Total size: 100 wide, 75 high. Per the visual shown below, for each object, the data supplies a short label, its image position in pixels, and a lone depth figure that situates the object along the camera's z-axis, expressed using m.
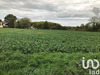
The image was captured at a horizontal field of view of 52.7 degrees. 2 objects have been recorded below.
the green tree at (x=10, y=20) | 69.38
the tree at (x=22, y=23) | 68.39
